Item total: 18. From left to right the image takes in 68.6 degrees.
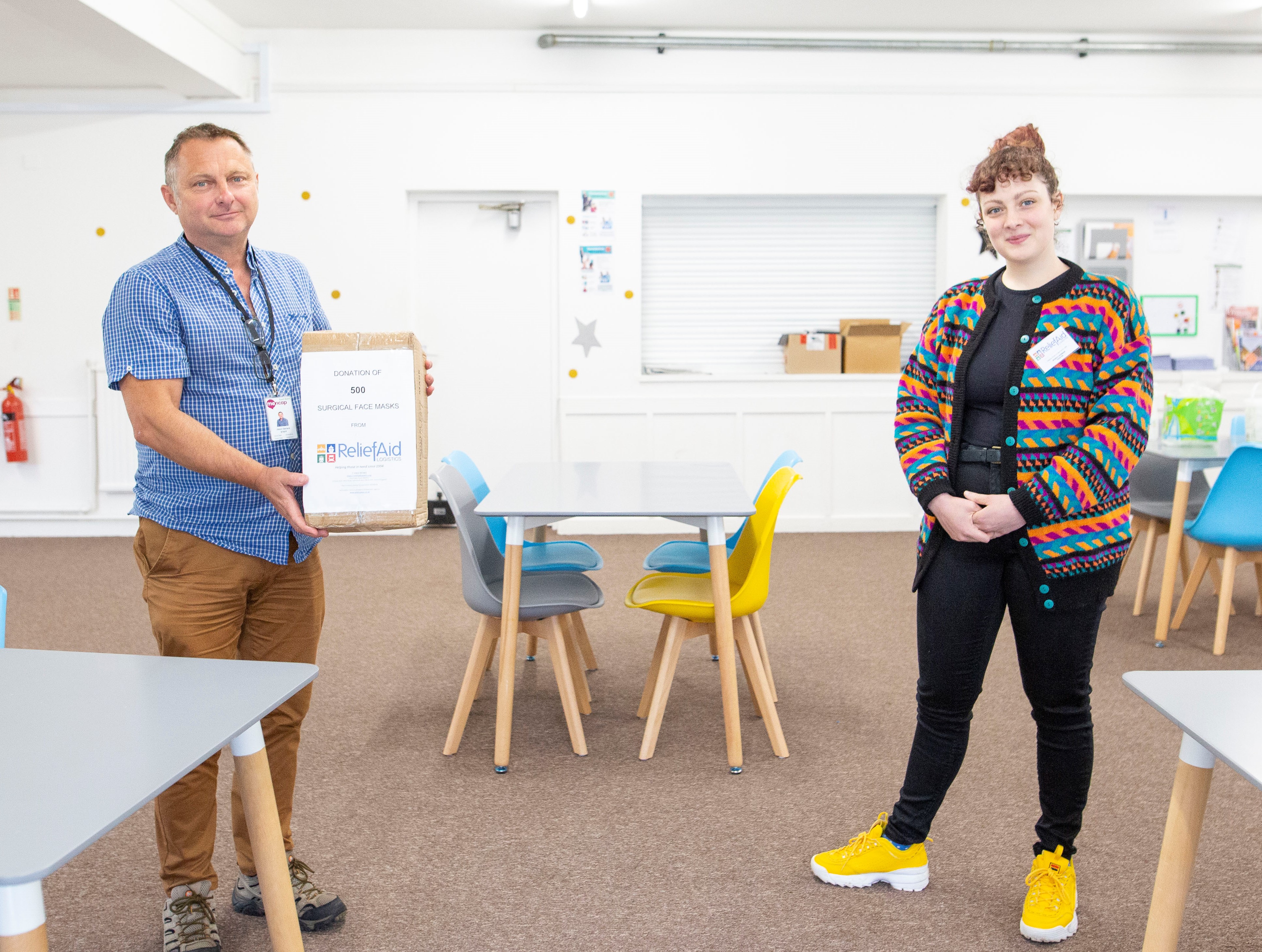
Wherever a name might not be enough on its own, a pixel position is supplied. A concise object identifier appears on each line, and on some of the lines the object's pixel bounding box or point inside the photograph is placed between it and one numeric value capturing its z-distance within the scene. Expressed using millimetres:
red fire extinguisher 5832
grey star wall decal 5992
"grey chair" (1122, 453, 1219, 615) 3990
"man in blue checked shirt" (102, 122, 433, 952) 1644
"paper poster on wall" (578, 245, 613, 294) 5953
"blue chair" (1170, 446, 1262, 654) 3398
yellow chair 2627
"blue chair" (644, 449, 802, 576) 3018
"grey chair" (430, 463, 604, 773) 2646
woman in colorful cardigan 1631
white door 6055
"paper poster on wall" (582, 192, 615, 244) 5910
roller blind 6164
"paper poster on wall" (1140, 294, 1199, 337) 6098
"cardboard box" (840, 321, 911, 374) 5961
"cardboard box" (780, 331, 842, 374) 6023
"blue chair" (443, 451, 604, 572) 3141
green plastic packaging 3936
